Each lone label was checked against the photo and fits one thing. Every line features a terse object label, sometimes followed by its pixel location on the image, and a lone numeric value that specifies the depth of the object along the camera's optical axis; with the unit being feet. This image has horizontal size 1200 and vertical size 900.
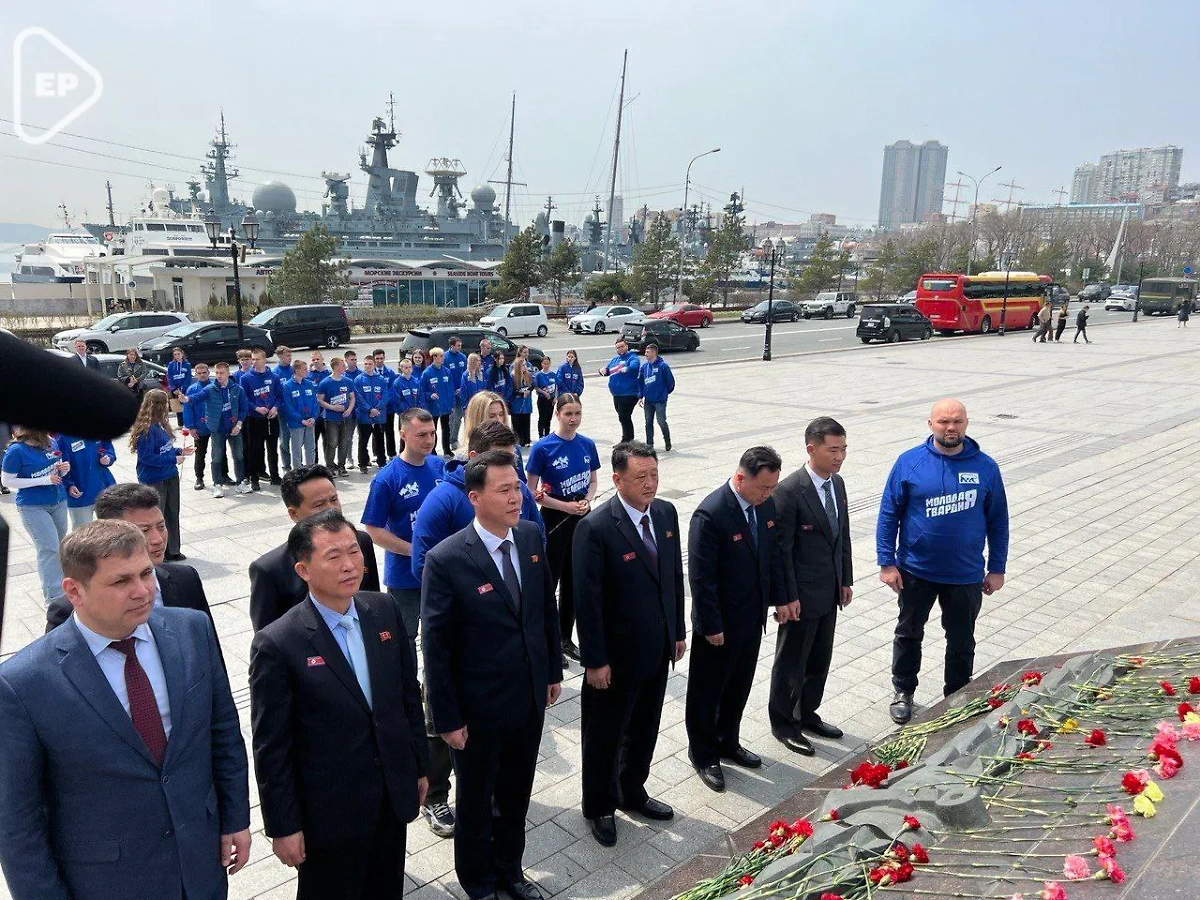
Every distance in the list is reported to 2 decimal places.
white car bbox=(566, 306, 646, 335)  126.82
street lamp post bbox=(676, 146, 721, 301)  175.63
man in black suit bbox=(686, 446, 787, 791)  14.92
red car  133.10
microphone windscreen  2.84
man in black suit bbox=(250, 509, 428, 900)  9.41
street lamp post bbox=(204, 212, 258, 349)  70.18
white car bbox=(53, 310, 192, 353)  83.10
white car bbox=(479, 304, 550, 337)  116.67
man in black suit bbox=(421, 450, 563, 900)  11.78
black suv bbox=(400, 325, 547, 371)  71.26
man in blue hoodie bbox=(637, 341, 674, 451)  42.24
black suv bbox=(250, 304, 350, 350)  93.66
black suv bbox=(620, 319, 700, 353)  100.78
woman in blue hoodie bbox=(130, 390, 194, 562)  24.43
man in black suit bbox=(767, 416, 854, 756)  16.21
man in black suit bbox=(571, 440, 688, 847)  13.64
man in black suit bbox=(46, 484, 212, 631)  11.66
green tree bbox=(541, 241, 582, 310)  163.53
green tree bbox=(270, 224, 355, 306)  129.59
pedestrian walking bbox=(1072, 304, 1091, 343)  111.55
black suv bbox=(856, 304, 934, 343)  112.57
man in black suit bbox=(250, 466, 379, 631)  12.27
